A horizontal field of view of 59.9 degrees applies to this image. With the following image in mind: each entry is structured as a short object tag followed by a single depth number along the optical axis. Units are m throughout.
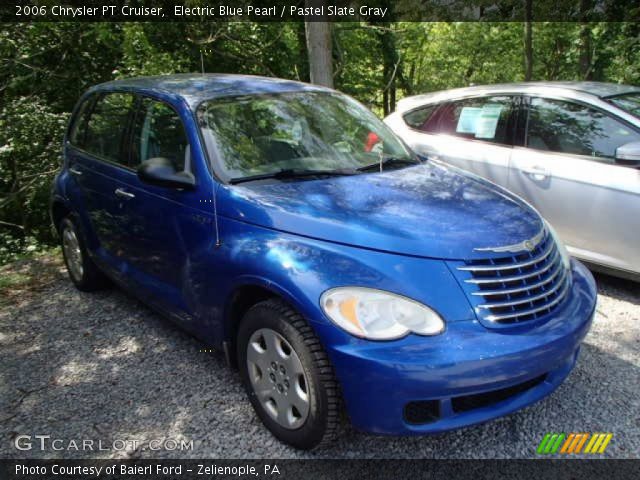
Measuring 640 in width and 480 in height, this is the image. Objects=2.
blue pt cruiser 2.29
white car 4.16
